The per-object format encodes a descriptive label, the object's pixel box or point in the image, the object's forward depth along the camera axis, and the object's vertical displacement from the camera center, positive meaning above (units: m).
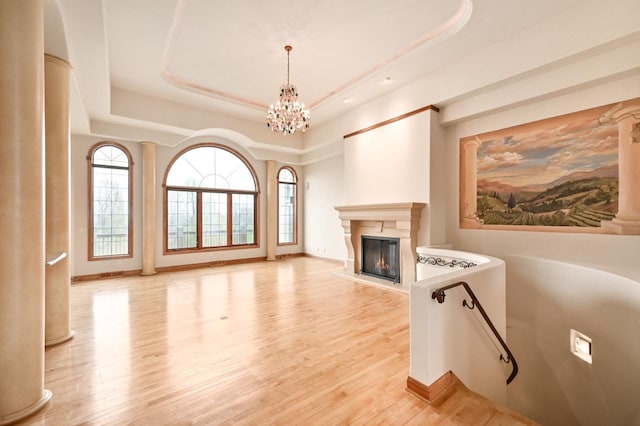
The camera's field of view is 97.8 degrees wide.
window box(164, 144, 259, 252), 7.75 +0.34
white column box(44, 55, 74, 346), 3.24 +0.21
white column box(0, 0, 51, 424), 1.98 +0.03
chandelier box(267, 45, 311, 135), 4.50 +1.61
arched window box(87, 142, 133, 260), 6.63 +0.27
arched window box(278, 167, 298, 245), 9.81 +0.19
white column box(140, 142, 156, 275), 6.99 +0.07
